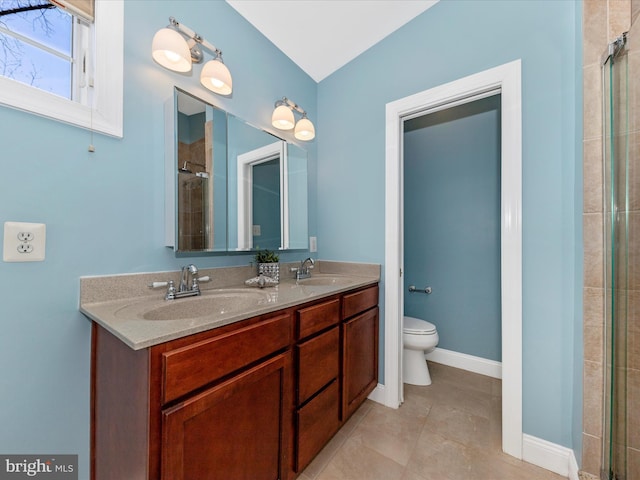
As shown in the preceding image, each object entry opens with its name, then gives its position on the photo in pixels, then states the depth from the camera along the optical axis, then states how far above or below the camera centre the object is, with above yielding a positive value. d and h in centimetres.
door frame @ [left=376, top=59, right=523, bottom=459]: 134 +14
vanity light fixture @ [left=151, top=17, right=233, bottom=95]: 114 +87
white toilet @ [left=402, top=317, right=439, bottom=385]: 199 -84
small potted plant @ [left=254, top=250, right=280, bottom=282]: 159 -15
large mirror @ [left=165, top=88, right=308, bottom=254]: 123 +33
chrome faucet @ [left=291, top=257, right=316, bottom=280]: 184 -21
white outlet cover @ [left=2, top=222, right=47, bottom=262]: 83 -1
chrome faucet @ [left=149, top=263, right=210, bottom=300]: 114 -20
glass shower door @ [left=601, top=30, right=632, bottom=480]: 102 -6
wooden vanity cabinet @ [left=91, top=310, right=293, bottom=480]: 68 -51
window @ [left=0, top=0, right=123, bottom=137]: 92 +69
